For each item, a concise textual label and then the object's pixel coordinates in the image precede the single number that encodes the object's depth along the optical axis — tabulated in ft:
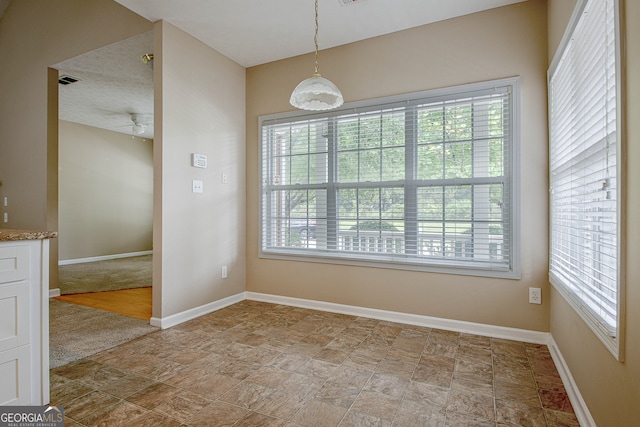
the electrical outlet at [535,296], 8.26
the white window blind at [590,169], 4.28
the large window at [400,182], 8.75
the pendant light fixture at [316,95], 6.95
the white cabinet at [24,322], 4.85
